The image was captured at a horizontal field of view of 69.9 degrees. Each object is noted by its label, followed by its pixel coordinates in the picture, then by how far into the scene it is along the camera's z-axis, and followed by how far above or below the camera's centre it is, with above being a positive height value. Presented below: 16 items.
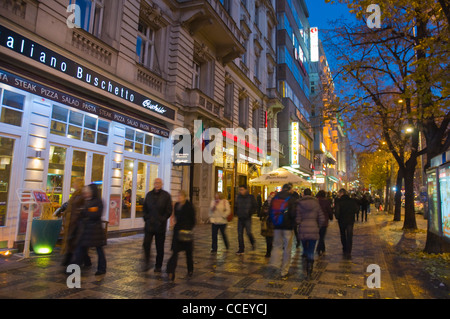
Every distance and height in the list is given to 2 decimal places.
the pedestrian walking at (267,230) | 8.07 -0.77
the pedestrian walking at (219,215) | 8.70 -0.49
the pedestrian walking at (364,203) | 22.16 -0.05
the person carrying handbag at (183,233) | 5.87 -0.68
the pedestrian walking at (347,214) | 8.93 -0.35
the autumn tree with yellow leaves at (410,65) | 8.11 +4.45
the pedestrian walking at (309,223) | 6.27 -0.44
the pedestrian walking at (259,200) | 21.13 -0.09
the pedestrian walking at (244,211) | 8.88 -0.35
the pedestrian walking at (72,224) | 5.89 -0.59
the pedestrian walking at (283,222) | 6.55 -0.45
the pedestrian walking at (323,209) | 9.04 -0.27
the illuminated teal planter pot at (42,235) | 7.60 -1.03
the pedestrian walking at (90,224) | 5.79 -0.56
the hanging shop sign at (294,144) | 30.34 +5.26
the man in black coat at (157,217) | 6.34 -0.43
